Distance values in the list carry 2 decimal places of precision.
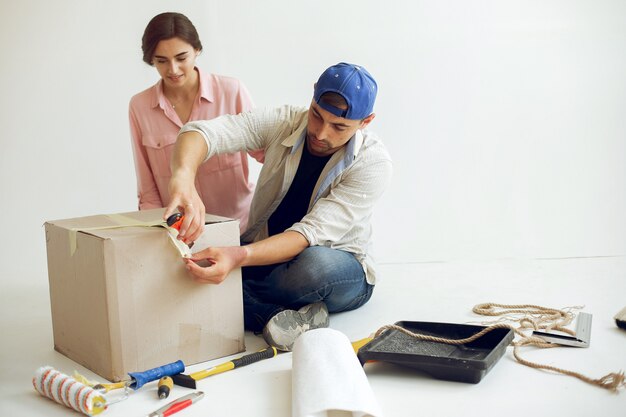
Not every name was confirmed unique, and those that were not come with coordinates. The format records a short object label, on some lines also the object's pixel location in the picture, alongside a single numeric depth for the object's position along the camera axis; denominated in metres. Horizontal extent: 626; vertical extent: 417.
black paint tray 1.75
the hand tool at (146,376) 1.69
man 2.03
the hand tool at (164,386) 1.68
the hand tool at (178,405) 1.58
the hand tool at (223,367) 1.75
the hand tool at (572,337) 2.03
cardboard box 1.73
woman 2.50
